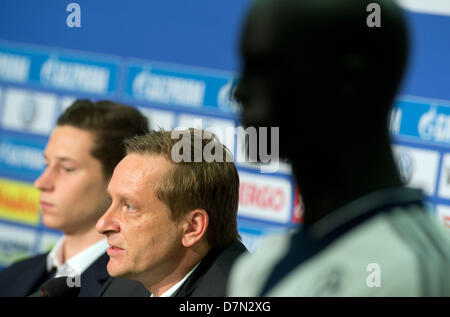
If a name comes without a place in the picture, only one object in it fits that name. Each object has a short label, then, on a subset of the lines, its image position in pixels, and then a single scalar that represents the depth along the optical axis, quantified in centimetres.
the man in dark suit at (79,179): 406
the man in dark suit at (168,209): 368
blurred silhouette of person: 266
